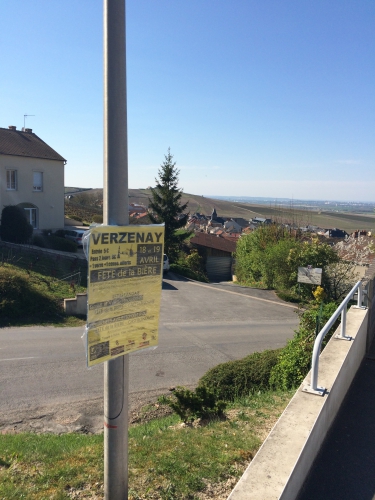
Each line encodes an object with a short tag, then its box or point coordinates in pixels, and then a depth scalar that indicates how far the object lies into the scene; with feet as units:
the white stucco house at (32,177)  111.14
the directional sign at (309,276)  89.86
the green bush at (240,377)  29.40
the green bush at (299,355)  24.76
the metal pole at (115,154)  10.81
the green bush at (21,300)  63.36
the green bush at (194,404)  21.43
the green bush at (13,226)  103.35
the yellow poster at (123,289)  10.59
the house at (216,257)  146.92
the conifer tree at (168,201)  135.44
